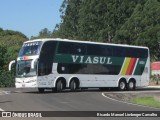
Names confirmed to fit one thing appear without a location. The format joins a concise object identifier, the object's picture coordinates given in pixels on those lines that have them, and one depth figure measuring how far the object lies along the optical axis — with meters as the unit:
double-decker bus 35.38
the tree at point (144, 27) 67.81
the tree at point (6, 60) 56.69
